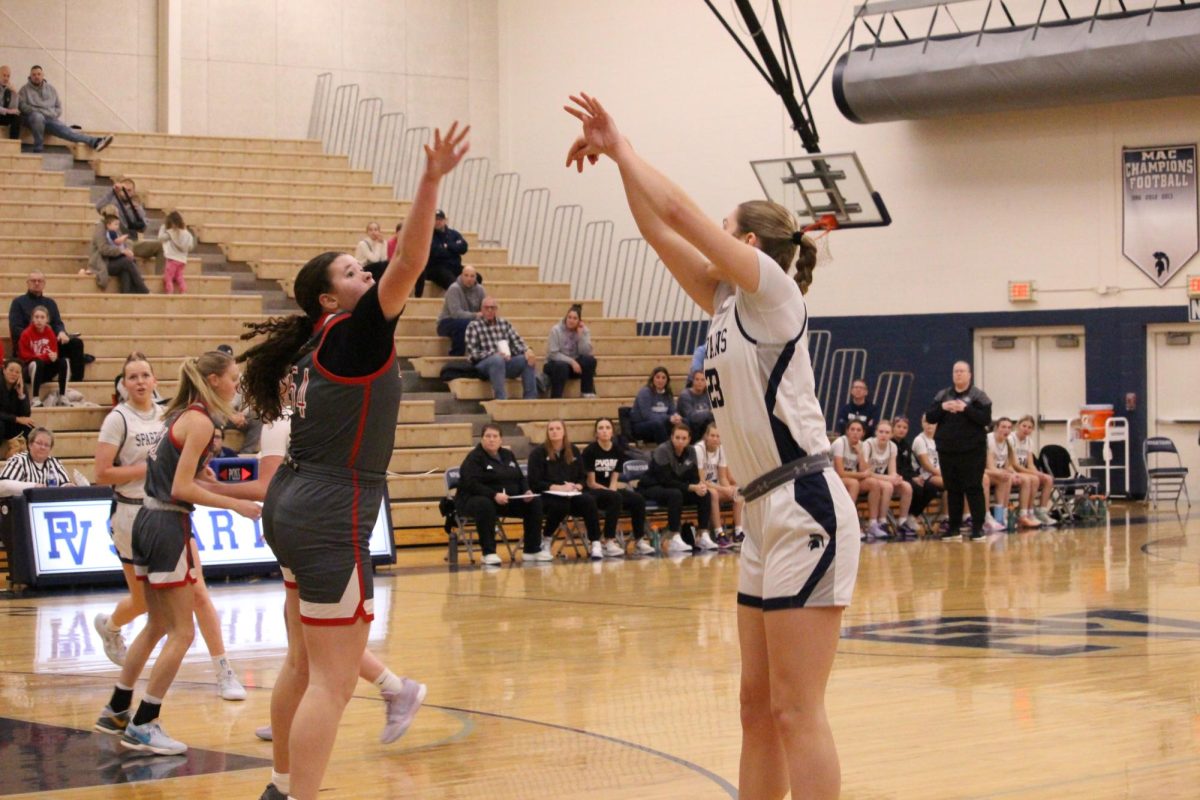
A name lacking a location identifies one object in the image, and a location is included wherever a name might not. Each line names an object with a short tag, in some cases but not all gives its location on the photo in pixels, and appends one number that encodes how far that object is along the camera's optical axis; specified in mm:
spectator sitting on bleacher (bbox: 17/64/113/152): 22188
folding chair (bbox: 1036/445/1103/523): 19656
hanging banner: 21156
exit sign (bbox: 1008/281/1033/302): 22141
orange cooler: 21422
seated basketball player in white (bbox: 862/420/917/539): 18047
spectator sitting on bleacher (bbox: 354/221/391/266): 19938
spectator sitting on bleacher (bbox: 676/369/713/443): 17859
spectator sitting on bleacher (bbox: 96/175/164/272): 20109
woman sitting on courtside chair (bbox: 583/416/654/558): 15859
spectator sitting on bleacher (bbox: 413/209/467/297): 21203
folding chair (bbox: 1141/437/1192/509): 20578
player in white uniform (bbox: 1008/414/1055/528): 19203
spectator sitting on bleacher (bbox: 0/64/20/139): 21969
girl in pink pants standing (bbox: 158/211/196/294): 19625
